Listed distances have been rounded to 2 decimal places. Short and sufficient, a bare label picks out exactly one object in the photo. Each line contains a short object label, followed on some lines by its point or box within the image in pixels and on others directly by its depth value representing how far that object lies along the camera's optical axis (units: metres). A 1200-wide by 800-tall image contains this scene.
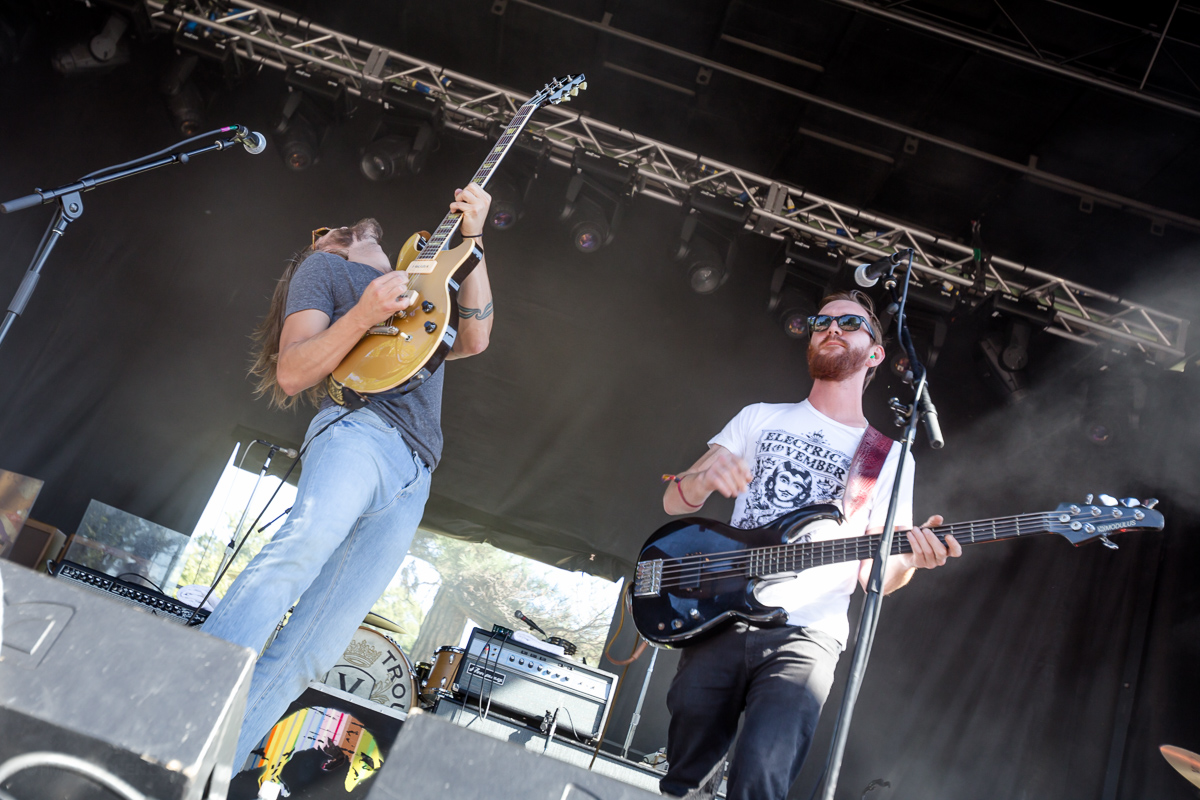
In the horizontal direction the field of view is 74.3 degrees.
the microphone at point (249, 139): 3.10
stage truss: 5.47
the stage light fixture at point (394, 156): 5.50
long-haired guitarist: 1.90
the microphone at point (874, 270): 2.50
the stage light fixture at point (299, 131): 5.53
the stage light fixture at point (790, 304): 5.61
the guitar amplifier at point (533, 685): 4.06
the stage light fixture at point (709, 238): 5.55
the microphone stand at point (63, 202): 2.84
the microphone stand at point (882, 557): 1.72
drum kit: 4.52
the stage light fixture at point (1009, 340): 5.41
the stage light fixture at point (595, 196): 5.55
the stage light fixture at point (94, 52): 5.48
